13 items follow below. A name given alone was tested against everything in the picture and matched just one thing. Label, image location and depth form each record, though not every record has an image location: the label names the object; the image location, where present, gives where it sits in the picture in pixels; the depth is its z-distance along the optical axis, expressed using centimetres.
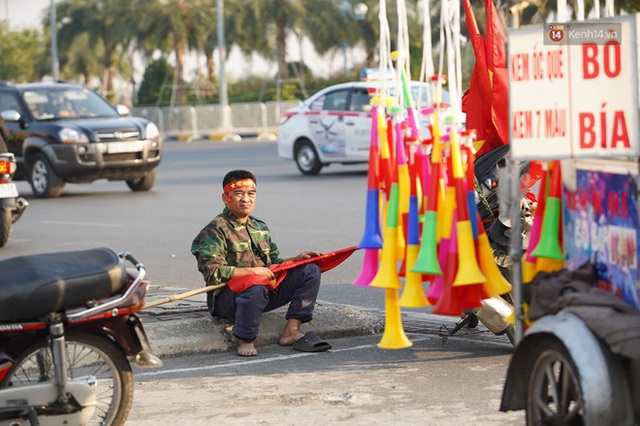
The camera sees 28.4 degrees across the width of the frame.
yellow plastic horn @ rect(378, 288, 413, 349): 562
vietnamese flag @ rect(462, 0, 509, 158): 711
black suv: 1872
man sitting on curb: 751
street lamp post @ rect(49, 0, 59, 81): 5344
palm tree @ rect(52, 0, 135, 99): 4994
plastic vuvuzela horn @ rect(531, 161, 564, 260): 501
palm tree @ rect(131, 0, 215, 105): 4844
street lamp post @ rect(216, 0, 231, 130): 4316
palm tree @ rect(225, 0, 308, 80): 4659
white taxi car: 2152
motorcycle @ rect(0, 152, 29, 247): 1257
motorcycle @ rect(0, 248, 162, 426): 506
